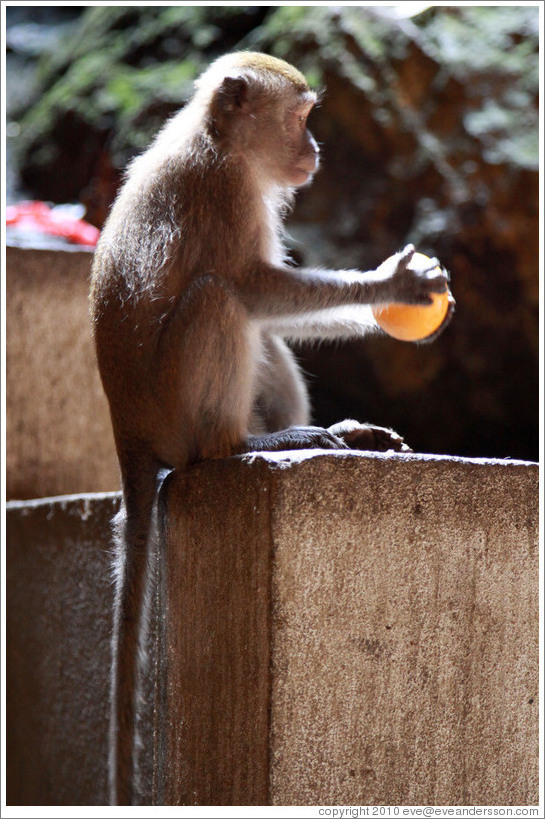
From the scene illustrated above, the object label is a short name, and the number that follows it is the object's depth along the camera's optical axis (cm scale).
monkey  638
